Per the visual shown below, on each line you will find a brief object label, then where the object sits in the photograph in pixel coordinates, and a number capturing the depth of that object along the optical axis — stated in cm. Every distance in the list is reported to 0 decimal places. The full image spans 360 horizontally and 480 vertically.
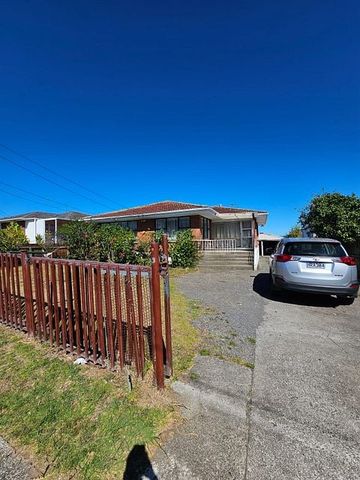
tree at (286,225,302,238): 4191
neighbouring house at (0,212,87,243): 3444
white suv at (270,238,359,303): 616
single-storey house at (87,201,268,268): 1870
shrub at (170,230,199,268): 1476
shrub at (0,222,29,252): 1636
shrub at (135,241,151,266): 1453
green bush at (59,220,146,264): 1396
